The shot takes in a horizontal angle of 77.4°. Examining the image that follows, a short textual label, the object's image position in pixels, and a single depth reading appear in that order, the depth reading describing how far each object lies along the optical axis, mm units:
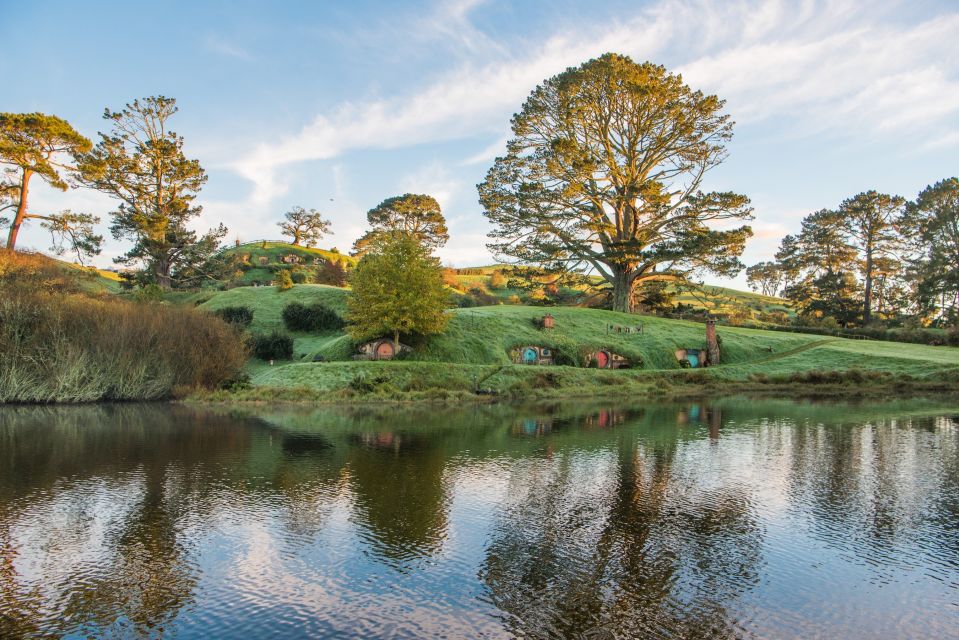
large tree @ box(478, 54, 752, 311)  58625
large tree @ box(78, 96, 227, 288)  72188
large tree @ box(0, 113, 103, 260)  52344
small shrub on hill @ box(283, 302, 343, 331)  62969
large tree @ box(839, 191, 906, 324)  80562
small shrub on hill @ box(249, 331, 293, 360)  54375
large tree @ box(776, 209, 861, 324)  82000
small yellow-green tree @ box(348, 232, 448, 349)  47094
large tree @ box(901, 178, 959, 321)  72062
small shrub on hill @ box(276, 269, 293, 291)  72688
